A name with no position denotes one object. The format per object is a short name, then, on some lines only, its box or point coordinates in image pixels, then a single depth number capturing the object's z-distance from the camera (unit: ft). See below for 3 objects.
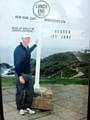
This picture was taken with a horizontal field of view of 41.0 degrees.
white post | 8.58
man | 8.47
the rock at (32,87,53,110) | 8.84
